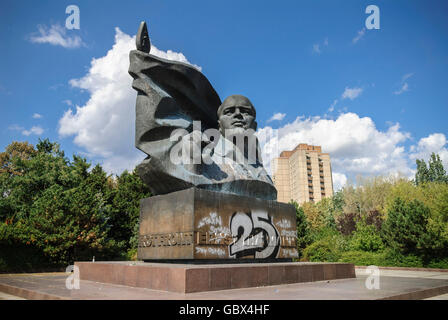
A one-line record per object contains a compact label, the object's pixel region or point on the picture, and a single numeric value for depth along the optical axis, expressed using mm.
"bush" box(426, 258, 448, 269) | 19484
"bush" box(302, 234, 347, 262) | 24750
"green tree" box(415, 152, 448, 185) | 44153
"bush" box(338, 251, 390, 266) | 22219
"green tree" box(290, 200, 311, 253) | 27391
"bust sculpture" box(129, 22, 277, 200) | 8656
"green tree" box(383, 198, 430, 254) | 20156
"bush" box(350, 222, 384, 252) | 24581
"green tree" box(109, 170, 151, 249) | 27062
